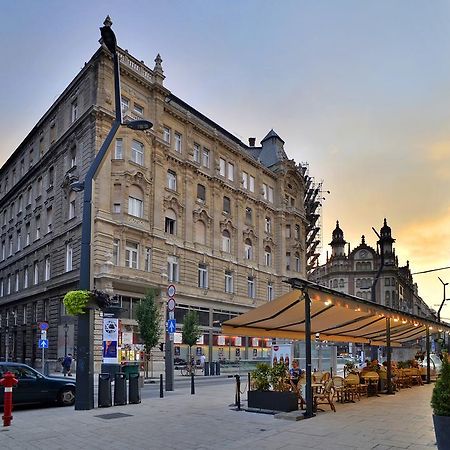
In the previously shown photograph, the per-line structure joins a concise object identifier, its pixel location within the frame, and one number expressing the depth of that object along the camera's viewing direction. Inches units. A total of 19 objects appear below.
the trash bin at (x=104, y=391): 579.5
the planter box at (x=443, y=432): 289.0
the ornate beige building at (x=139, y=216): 1453.0
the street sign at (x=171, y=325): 792.9
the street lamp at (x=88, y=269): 564.7
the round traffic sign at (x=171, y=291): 762.2
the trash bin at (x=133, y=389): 614.2
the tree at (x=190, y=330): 1529.3
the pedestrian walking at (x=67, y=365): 1229.1
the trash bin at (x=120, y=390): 596.7
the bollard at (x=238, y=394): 556.0
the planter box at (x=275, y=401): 515.8
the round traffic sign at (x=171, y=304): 770.8
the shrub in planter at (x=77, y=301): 573.6
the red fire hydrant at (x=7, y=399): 458.3
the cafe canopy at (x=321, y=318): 530.9
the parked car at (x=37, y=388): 596.4
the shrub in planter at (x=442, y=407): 291.0
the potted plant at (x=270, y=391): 516.7
